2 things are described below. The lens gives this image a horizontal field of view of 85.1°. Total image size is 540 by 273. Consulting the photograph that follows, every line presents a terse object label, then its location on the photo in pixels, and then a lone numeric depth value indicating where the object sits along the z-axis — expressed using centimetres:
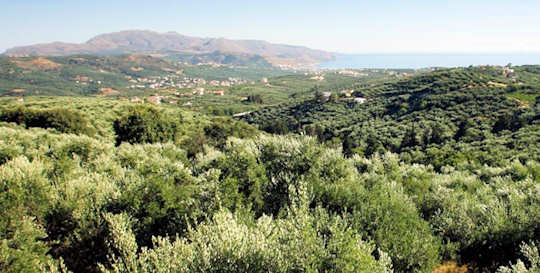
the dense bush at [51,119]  4228
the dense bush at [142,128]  4512
